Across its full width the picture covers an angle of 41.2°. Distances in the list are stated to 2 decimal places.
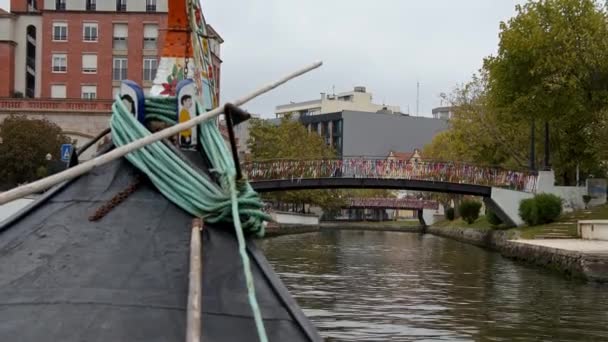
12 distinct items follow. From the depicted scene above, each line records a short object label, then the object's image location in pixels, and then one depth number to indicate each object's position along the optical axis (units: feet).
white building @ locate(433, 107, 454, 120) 367.52
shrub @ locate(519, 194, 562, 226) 87.35
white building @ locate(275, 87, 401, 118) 325.42
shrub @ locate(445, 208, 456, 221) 166.20
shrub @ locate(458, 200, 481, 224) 131.75
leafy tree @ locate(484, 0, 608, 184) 86.28
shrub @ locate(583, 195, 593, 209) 95.91
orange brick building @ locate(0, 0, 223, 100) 139.44
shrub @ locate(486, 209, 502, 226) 106.52
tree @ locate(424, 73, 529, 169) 116.47
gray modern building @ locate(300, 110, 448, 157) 281.33
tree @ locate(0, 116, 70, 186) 109.09
